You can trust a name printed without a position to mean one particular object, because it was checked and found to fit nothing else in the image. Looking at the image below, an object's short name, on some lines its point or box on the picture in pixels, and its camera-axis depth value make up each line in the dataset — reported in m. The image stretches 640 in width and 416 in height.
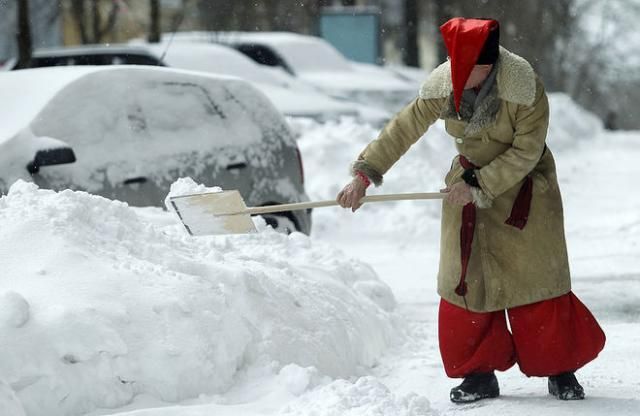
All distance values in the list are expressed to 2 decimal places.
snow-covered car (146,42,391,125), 30.69
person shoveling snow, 10.18
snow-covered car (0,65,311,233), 14.55
